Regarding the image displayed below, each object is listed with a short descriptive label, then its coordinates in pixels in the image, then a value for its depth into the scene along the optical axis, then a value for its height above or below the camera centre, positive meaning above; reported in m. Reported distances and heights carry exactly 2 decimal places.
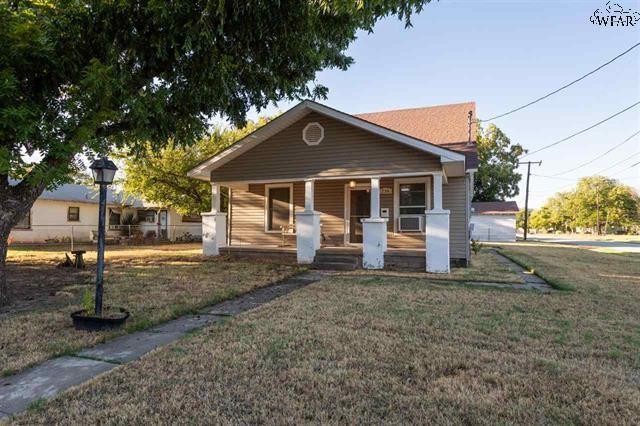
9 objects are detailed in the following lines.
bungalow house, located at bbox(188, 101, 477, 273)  10.36 +1.23
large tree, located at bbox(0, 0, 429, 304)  5.61 +2.82
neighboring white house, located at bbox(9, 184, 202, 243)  21.84 +0.04
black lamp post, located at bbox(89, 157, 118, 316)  5.08 +0.54
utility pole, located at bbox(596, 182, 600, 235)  66.69 +3.59
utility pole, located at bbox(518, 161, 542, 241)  37.16 +3.32
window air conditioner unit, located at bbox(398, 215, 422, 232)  12.21 +0.02
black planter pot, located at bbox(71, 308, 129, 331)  4.61 -1.29
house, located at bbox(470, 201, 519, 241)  34.06 +0.35
